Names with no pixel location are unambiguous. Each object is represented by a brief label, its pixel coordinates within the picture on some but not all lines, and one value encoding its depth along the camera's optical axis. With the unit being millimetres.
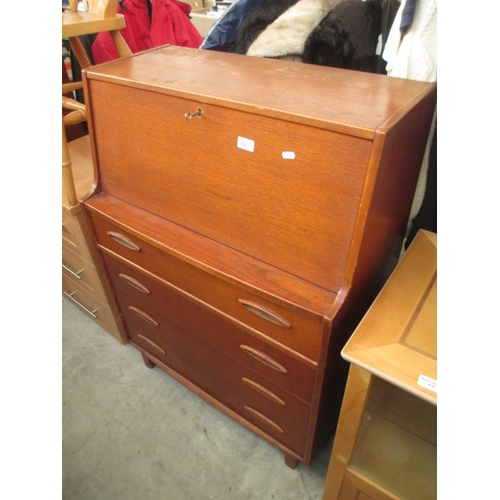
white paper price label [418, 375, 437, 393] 636
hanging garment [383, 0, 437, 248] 837
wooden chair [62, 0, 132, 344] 1194
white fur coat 1062
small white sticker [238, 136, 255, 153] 765
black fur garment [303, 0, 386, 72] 994
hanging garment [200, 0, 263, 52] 1266
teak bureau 711
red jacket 1769
